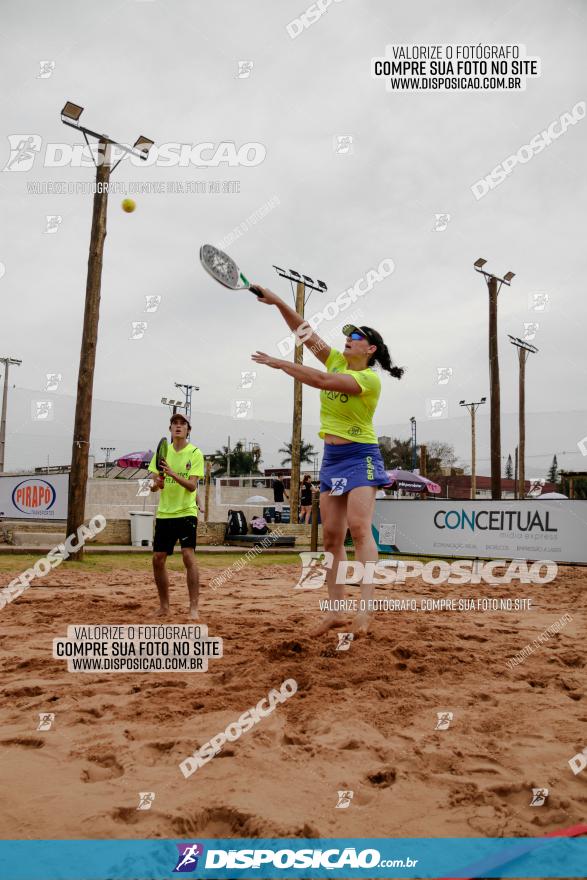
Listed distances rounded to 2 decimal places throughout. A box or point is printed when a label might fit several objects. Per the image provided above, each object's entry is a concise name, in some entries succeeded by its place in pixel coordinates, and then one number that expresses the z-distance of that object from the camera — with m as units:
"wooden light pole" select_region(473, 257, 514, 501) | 19.98
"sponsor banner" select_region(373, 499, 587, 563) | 10.91
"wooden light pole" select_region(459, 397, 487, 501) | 32.98
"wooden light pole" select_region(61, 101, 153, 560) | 11.53
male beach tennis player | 5.33
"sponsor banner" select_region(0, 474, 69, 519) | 14.81
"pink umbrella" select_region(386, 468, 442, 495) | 23.33
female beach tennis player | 4.33
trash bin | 14.80
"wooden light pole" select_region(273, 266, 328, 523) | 18.95
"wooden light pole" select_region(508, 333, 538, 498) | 29.11
